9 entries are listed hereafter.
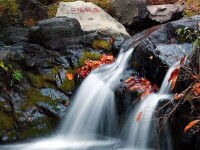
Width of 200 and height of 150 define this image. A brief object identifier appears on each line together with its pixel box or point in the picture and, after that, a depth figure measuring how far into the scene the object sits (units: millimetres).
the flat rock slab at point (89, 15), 9305
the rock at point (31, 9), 9500
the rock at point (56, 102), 6668
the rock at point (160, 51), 6086
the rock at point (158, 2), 11595
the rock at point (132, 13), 9734
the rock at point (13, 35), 7875
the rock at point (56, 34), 7863
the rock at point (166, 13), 9742
